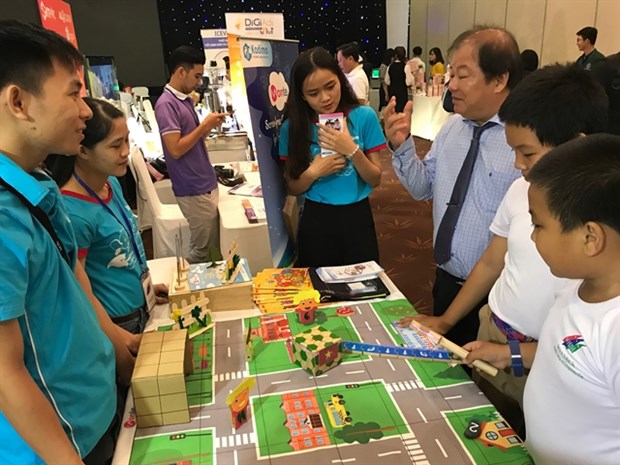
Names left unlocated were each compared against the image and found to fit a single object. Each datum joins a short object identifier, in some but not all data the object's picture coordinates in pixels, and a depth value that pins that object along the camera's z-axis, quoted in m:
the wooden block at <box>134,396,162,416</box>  1.09
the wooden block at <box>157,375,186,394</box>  1.09
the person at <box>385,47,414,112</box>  8.62
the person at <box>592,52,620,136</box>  3.31
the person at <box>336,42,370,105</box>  6.22
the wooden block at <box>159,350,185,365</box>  1.14
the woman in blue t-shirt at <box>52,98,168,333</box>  1.36
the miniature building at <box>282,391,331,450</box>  1.04
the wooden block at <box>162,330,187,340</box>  1.24
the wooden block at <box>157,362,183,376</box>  1.10
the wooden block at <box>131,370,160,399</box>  1.08
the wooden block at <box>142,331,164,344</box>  1.24
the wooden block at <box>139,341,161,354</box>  1.19
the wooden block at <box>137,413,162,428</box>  1.10
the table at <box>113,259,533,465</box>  1.01
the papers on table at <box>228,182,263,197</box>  3.32
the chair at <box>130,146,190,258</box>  3.27
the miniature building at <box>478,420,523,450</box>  1.02
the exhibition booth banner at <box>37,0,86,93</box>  2.28
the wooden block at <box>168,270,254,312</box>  1.58
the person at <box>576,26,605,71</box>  5.41
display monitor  3.86
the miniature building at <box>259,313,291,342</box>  1.44
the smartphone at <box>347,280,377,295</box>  1.65
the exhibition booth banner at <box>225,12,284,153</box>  3.90
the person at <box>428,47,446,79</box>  9.02
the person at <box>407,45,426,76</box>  8.95
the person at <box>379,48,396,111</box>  9.55
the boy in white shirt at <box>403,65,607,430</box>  1.18
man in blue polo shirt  0.85
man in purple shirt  2.95
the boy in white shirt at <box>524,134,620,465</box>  0.82
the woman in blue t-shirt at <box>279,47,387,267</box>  1.99
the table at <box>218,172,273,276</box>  2.65
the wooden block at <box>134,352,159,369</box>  1.15
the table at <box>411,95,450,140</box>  7.80
